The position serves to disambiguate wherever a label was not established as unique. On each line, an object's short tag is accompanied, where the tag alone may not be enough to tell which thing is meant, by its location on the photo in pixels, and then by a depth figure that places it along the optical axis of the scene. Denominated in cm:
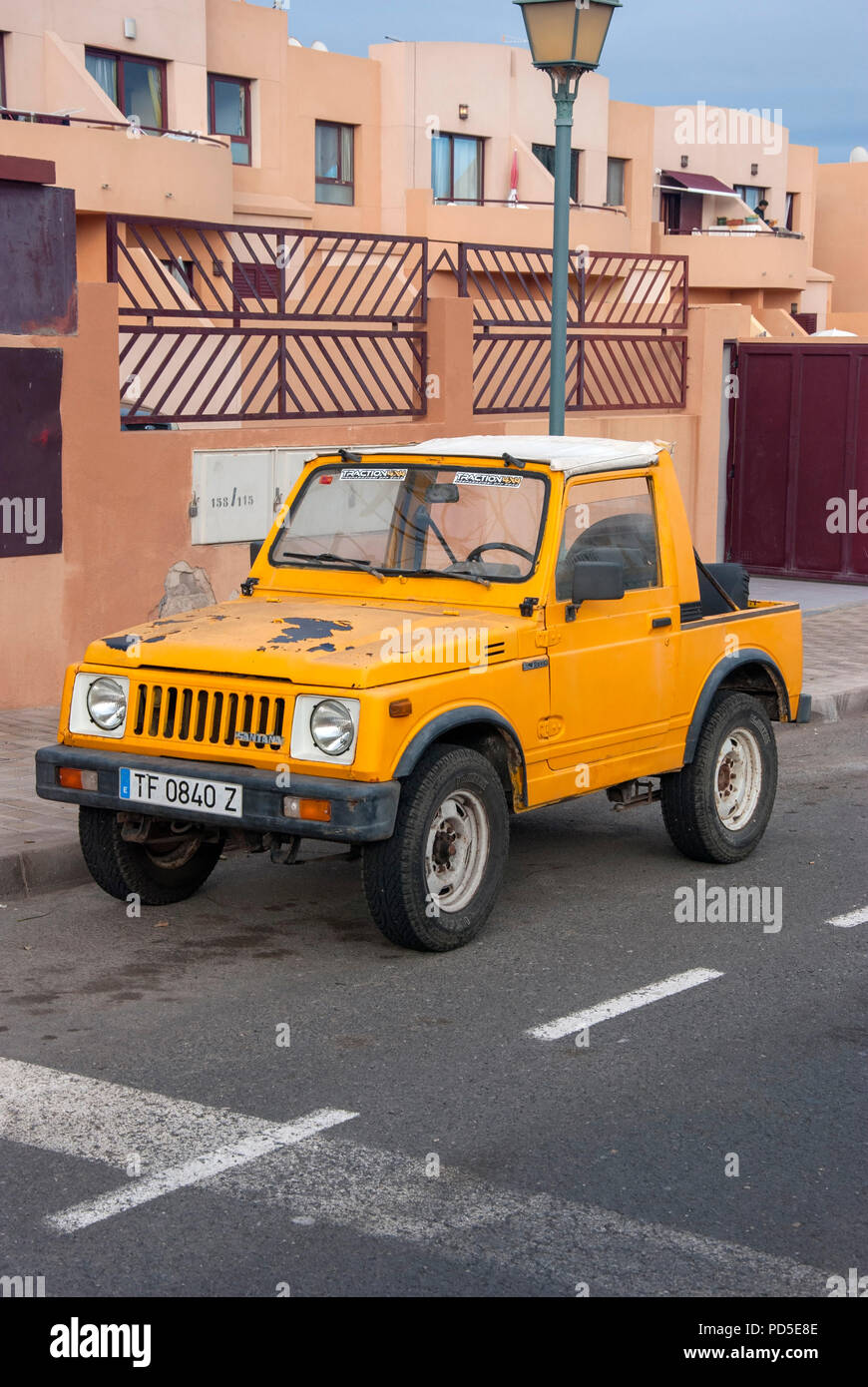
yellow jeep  624
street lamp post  1098
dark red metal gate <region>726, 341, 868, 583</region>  1861
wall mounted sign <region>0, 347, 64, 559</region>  1084
